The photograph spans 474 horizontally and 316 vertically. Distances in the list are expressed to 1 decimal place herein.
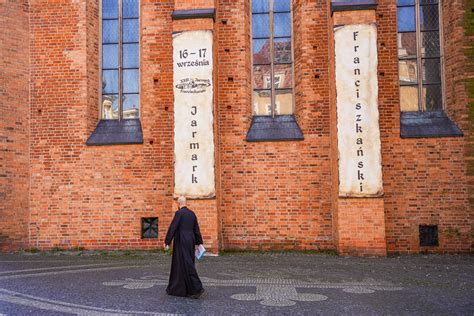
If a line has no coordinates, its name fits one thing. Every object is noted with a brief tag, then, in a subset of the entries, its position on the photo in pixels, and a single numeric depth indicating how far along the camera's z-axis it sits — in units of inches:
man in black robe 267.7
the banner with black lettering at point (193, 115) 433.1
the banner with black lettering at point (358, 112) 421.7
